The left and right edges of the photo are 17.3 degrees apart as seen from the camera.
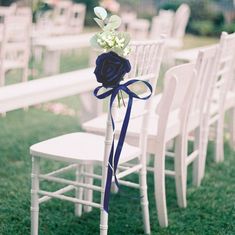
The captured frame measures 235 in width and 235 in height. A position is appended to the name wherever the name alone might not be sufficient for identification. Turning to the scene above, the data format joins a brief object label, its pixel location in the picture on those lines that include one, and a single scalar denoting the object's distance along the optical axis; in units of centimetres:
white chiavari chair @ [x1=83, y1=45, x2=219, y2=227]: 411
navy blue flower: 320
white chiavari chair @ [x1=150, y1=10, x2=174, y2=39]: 1161
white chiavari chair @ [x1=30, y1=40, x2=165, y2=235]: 352
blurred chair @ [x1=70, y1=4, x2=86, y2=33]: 1400
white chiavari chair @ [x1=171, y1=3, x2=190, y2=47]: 1257
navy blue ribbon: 330
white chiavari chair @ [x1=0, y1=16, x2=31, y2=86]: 773
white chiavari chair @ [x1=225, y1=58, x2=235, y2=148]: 595
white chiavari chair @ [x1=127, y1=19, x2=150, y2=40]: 1133
